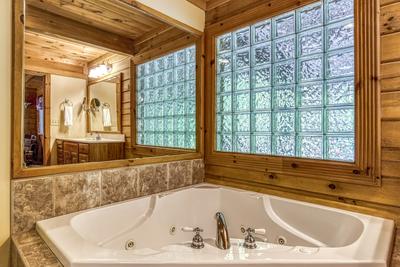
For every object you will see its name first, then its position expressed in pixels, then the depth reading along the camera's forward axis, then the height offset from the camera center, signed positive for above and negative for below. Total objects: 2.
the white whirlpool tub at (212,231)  0.89 -0.48
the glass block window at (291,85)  1.50 +0.33
